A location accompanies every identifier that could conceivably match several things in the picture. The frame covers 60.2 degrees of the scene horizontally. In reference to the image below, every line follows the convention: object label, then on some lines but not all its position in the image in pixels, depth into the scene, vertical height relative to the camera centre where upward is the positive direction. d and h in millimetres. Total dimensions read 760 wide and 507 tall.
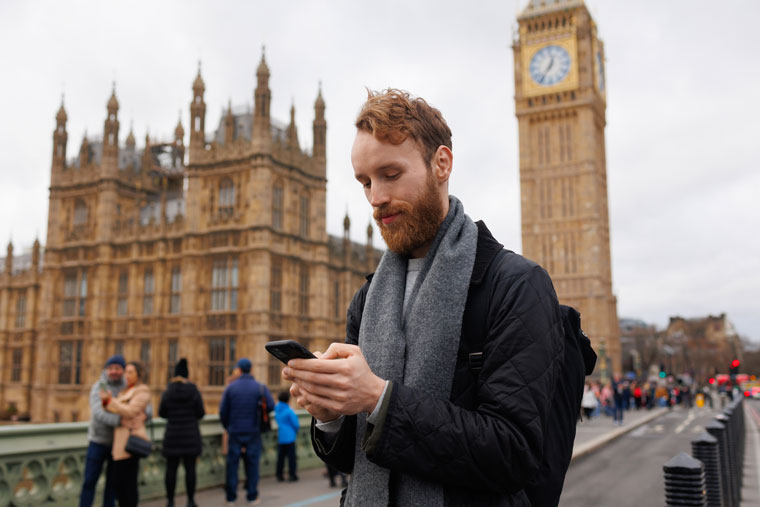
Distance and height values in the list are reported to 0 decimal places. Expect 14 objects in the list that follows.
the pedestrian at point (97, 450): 6352 -1184
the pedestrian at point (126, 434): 6281 -1010
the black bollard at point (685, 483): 3641 -874
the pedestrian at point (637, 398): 33331 -3613
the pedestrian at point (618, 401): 20219 -2288
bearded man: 1259 -57
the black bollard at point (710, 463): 5090 -1056
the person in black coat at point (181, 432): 7575 -1191
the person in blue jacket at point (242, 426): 8250 -1242
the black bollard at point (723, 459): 6191 -1269
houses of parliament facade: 27062 +2968
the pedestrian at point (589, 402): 21062 -2434
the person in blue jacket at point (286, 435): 9484 -1526
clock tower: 49375 +13751
